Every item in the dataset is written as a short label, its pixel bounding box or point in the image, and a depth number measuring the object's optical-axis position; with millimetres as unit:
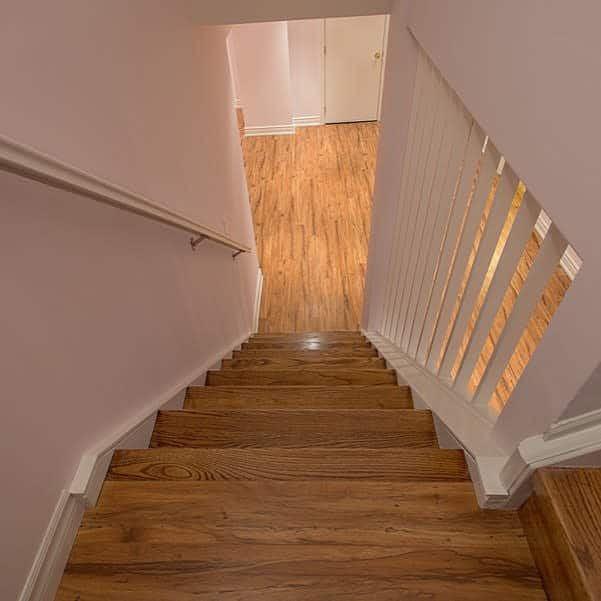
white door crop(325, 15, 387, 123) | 5523
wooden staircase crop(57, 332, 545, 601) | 858
